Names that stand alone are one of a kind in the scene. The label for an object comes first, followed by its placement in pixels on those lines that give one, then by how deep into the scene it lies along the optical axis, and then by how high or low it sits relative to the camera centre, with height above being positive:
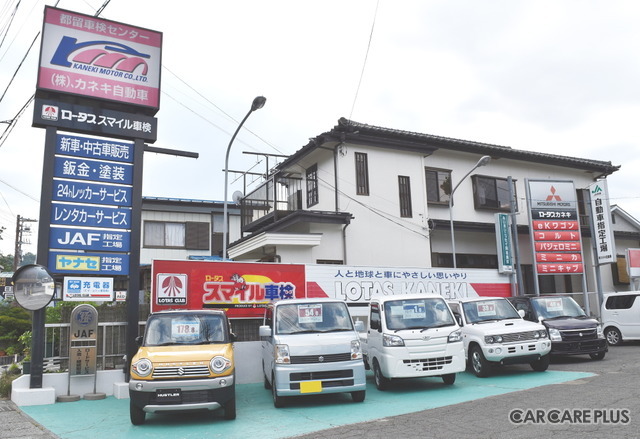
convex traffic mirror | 10.62 +0.57
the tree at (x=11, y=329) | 22.88 -0.61
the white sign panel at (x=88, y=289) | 11.32 +0.53
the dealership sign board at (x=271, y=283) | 12.77 +0.65
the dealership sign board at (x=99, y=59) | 11.80 +6.00
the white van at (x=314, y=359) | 9.27 -0.95
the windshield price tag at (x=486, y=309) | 13.03 -0.19
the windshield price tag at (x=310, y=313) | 10.34 -0.13
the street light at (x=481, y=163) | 19.42 +5.26
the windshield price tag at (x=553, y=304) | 14.38 -0.12
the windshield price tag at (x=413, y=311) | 11.15 -0.15
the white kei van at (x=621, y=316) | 17.62 -0.63
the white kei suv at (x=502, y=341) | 11.66 -0.91
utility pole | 38.68 +6.07
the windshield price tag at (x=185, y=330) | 9.46 -0.36
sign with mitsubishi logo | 21.72 +3.07
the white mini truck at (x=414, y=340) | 10.32 -0.74
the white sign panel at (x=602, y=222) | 22.41 +3.32
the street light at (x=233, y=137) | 14.90 +5.25
